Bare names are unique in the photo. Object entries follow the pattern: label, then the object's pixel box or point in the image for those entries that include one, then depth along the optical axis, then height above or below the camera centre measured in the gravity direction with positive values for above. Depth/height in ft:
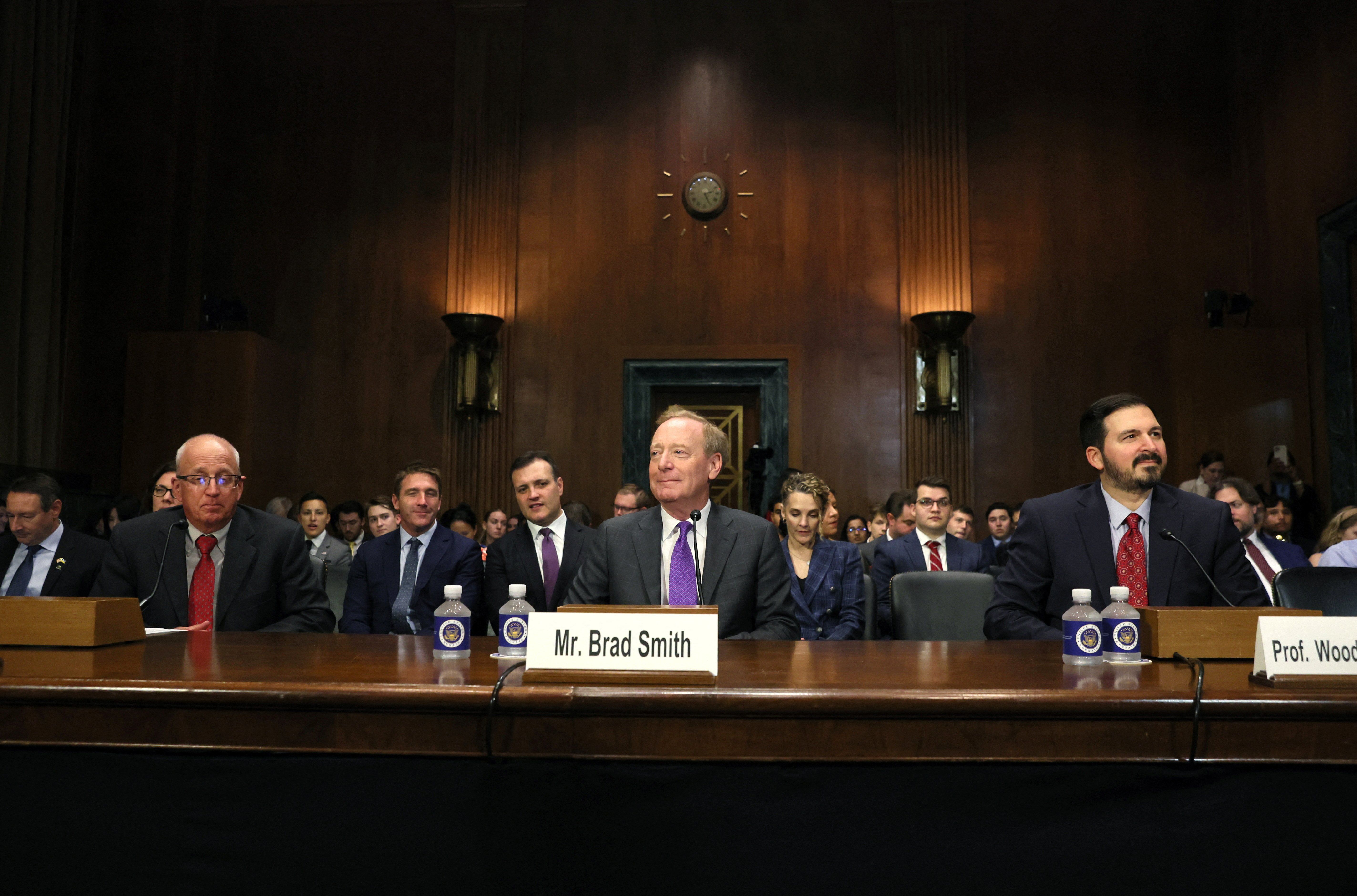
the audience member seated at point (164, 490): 13.60 +0.62
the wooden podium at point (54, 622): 6.43 -0.53
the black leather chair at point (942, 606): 11.63 -0.72
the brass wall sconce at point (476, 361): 24.80 +4.26
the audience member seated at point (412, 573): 13.10 -0.44
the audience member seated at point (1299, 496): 21.47 +0.98
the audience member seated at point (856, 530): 23.06 +0.24
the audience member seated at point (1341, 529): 14.93 +0.21
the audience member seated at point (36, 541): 13.14 -0.06
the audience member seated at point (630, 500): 19.89 +0.75
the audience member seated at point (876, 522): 20.99 +0.40
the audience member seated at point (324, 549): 14.97 -0.21
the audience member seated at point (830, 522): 19.60 +0.37
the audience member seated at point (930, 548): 15.49 -0.09
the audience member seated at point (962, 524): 20.25 +0.35
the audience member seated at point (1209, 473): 21.02 +1.41
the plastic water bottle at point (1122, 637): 5.97 -0.54
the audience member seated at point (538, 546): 13.33 -0.09
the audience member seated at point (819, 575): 12.50 -0.42
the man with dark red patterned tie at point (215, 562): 9.80 -0.24
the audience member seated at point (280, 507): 22.57 +0.67
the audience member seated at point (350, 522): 23.39 +0.36
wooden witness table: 4.75 -0.82
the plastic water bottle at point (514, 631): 6.23 -0.55
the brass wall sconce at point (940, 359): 23.95 +4.23
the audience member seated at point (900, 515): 18.83 +0.47
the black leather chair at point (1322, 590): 7.73 -0.34
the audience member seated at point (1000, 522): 22.65 +0.43
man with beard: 8.48 -0.01
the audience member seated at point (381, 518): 19.44 +0.37
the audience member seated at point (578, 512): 21.71 +0.57
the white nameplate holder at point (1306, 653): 4.99 -0.53
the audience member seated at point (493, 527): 21.71 +0.25
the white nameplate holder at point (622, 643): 5.09 -0.50
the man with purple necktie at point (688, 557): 8.91 -0.15
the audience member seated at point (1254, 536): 14.25 +0.11
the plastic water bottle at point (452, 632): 6.19 -0.55
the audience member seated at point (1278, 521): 19.56 +0.42
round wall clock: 25.45 +8.33
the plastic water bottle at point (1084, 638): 5.96 -0.55
